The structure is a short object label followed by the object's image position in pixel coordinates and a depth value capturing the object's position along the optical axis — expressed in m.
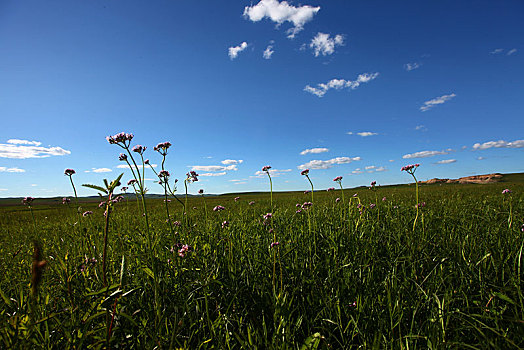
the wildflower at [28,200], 3.71
